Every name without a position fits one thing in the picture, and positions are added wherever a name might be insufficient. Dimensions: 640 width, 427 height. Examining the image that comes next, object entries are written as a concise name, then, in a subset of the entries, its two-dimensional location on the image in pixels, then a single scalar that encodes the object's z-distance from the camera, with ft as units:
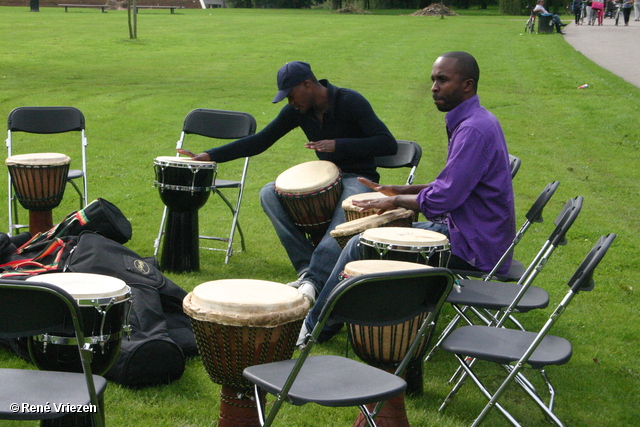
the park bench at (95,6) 139.44
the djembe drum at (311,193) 16.71
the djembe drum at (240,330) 9.89
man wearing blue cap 16.89
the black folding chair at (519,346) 10.08
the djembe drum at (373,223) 14.35
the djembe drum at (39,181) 20.10
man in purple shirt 13.20
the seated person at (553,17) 94.63
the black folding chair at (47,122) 22.27
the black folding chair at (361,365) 8.19
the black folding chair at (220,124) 21.80
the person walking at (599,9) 111.45
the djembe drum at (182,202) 18.38
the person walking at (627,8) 104.83
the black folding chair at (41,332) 7.73
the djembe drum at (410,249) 12.33
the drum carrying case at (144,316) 12.41
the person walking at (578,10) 116.37
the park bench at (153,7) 149.24
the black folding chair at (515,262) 13.75
